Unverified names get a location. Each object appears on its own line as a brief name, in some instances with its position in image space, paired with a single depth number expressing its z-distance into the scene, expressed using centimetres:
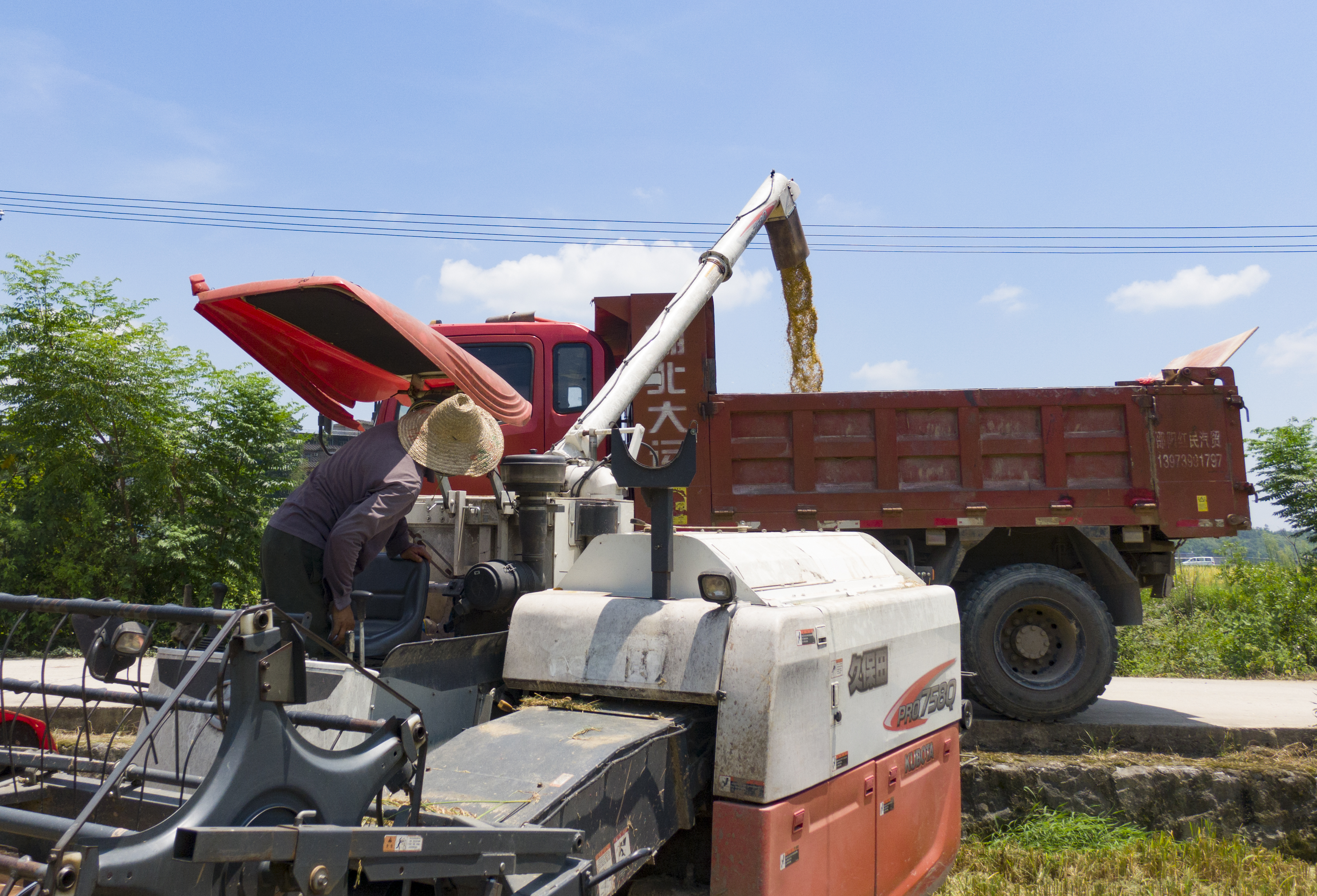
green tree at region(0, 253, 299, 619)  1265
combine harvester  217
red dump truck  777
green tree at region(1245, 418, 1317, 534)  1498
